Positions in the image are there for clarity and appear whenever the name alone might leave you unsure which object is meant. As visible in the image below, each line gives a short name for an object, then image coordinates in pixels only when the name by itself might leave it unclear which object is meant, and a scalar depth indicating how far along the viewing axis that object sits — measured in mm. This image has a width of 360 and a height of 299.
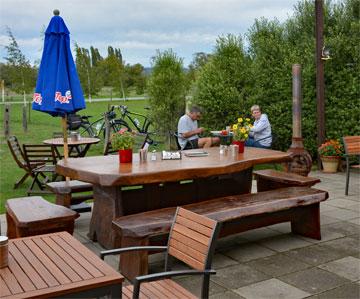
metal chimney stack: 6512
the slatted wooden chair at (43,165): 6555
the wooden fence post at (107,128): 10994
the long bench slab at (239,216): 3537
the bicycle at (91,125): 11555
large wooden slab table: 4051
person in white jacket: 7930
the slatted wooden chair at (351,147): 6289
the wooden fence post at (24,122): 14994
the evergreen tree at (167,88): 10883
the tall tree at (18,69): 18328
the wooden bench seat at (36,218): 3688
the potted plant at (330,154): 8203
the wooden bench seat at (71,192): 4848
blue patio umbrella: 4898
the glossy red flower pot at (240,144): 5305
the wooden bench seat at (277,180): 4938
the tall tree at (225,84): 9773
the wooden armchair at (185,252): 2391
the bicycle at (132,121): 11883
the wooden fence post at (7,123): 13430
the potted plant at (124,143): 4383
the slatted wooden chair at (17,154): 6840
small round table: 7259
